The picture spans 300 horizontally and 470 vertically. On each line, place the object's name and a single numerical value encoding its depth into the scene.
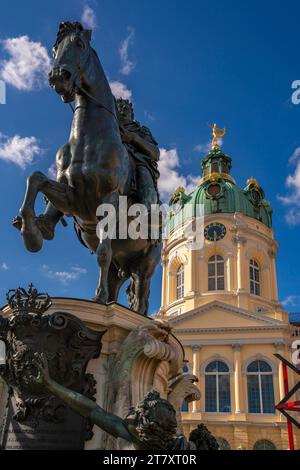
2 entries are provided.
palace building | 36.38
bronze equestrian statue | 5.20
